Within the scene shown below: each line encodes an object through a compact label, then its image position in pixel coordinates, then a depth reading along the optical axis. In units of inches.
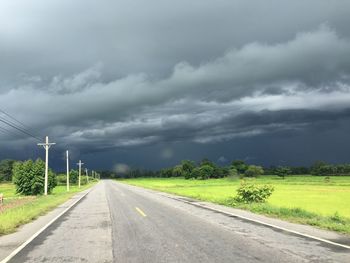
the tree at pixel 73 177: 6490.2
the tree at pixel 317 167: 6823.3
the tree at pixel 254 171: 6978.4
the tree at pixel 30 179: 2536.9
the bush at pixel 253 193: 1058.7
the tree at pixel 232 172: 7155.5
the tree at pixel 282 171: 6320.9
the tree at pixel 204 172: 7184.1
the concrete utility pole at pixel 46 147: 1953.6
